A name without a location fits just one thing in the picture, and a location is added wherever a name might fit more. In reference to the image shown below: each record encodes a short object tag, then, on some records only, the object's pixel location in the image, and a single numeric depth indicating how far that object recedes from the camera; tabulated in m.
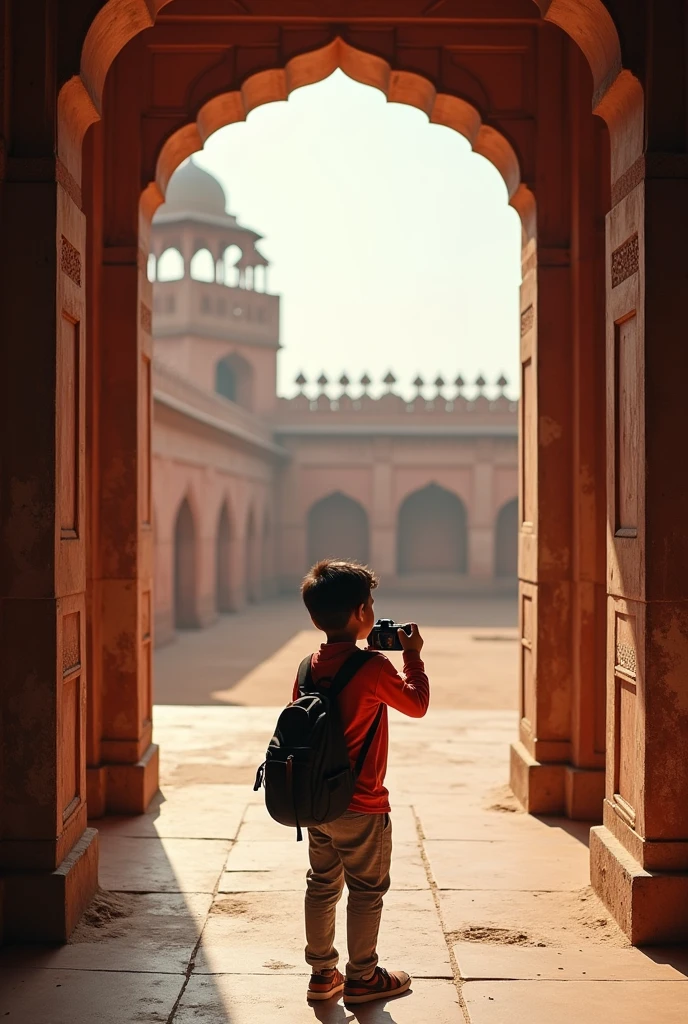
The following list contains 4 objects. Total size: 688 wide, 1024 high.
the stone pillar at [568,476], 5.66
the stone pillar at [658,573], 3.79
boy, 3.12
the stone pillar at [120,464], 5.80
